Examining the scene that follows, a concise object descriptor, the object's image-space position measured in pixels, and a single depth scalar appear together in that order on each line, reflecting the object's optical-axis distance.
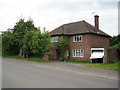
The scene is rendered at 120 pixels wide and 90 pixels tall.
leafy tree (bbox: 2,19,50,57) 17.73
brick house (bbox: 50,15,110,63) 18.41
